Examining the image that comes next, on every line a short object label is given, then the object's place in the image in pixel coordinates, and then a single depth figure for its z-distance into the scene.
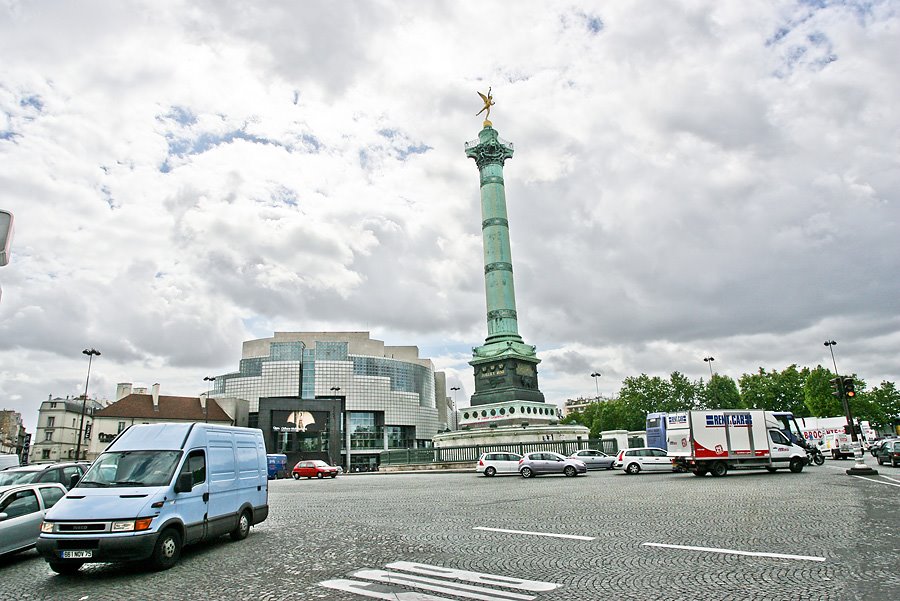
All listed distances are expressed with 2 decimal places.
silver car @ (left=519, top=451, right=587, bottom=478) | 30.06
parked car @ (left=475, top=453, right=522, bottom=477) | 31.58
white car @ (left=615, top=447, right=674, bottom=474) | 30.50
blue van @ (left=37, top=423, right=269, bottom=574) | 8.08
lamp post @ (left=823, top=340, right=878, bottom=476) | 22.73
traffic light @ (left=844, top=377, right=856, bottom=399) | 23.37
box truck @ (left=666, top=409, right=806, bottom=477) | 25.12
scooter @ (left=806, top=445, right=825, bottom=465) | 33.81
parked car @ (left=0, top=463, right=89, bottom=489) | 13.41
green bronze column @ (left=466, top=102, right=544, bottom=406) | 56.59
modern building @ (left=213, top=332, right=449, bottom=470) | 99.44
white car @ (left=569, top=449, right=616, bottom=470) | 35.31
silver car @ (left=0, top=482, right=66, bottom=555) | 9.75
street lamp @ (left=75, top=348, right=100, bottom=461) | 53.87
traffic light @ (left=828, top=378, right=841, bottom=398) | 23.84
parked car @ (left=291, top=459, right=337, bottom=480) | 43.03
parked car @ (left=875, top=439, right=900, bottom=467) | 29.30
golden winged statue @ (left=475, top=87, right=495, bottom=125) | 70.12
